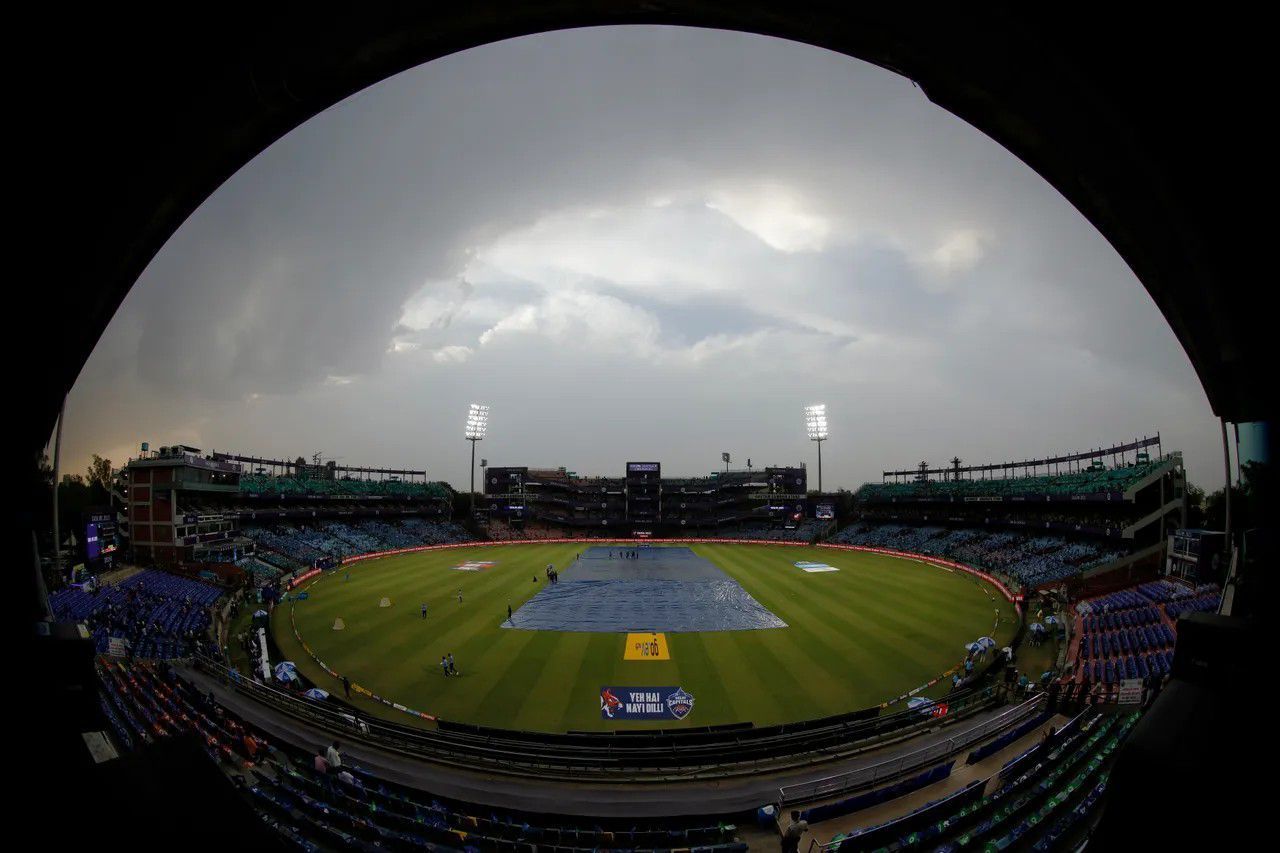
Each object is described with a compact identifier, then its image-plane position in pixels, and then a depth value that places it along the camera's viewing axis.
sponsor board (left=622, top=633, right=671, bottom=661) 21.96
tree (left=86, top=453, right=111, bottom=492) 42.39
